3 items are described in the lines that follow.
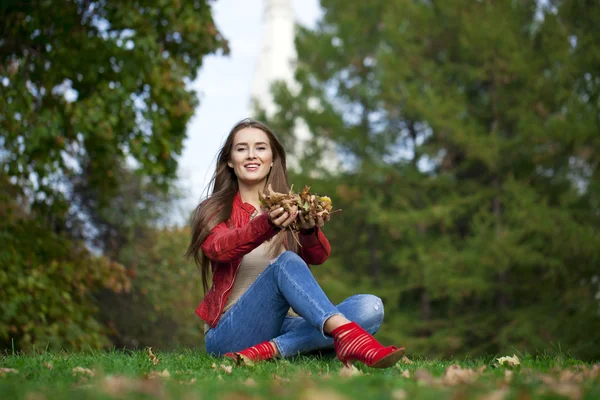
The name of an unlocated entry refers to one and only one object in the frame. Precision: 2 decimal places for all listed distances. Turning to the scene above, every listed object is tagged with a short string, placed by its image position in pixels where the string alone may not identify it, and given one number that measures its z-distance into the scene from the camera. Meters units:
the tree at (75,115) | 6.96
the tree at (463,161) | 15.19
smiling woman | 3.44
